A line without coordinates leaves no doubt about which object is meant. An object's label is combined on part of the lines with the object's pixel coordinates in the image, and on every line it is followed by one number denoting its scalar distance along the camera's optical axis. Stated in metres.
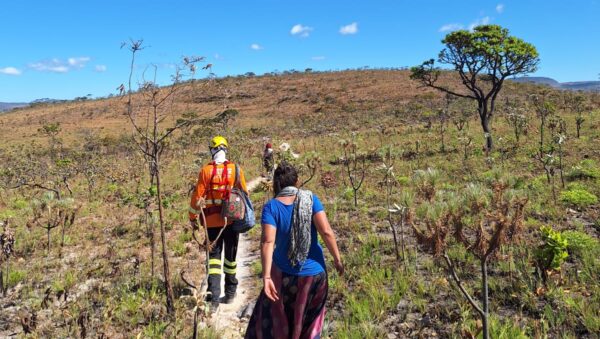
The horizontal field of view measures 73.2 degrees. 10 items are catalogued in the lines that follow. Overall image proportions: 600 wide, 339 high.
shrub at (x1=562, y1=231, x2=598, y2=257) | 5.93
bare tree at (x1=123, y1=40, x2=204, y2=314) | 4.38
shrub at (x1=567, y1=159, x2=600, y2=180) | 10.41
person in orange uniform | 5.29
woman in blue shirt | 3.50
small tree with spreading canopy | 16.27
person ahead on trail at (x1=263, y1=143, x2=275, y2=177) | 13.42
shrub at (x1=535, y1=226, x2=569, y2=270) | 4.98
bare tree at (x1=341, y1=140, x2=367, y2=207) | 10.40
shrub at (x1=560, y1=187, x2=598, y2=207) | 8.43
